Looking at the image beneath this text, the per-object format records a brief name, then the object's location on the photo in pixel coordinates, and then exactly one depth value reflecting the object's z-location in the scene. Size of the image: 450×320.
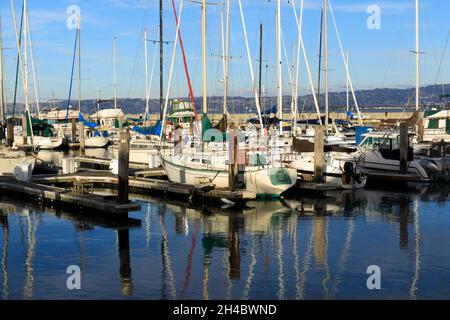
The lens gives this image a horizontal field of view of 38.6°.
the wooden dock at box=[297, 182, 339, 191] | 27.88
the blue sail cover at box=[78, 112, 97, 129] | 74.94
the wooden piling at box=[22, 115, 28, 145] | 52.81
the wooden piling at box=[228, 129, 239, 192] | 23.72
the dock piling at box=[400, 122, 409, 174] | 31.72
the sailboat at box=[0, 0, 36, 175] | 32.16
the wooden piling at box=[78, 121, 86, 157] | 47.41
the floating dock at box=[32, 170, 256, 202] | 24.66
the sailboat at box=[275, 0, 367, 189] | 29.69
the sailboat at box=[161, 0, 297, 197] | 25.73
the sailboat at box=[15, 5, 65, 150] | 50.69
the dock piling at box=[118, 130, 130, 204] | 20.99
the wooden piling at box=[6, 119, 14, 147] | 49.08
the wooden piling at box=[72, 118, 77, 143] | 61.59
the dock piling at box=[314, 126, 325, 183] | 28.48
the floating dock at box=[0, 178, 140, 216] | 21.50
